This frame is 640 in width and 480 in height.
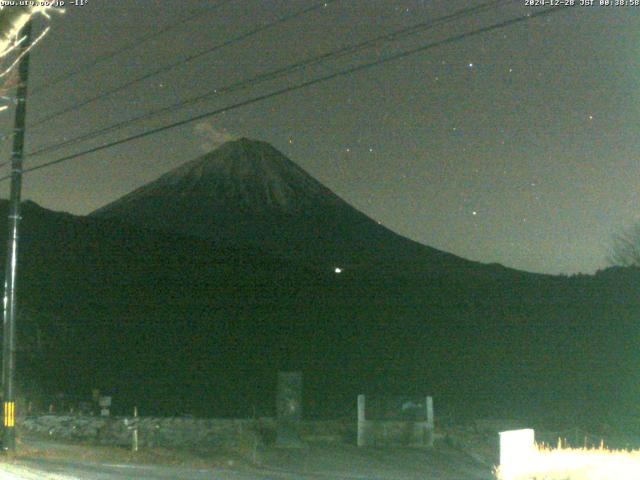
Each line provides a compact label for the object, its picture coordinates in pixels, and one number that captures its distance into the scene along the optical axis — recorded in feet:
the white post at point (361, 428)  85.30
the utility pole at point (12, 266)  58.85
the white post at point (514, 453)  44.45
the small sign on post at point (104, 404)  86.45
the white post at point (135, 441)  69.87
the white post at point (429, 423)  86.38
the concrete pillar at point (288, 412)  81.46
